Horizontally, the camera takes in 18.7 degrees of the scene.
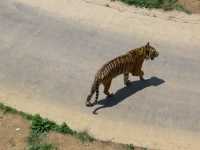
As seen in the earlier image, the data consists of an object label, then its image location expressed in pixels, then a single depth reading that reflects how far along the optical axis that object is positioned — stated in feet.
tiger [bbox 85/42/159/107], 60.83
